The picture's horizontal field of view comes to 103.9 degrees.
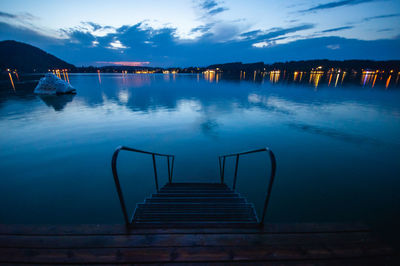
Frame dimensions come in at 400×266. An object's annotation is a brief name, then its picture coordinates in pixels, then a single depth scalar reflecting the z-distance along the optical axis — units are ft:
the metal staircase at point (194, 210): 8.47
